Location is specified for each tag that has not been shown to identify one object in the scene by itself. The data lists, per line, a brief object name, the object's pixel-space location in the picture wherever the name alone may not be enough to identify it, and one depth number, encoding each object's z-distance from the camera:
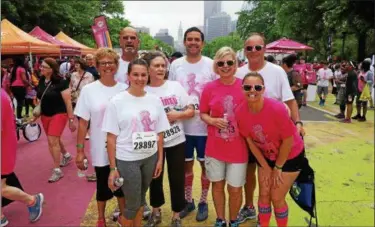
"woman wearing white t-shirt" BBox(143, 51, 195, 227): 3.25
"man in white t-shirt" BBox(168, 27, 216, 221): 3.54
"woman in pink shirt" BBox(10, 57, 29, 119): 9.57
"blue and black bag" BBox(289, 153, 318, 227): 3.02
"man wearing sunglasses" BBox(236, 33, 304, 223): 3.23
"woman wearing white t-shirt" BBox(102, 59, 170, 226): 2.82
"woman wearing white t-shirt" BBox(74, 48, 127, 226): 3.17
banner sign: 9.81
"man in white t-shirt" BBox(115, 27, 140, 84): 3.59
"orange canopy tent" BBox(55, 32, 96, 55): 18.62
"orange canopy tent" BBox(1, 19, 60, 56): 10.55
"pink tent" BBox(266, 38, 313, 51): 18.27
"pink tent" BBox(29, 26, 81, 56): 15.03
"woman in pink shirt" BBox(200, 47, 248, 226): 3.10
